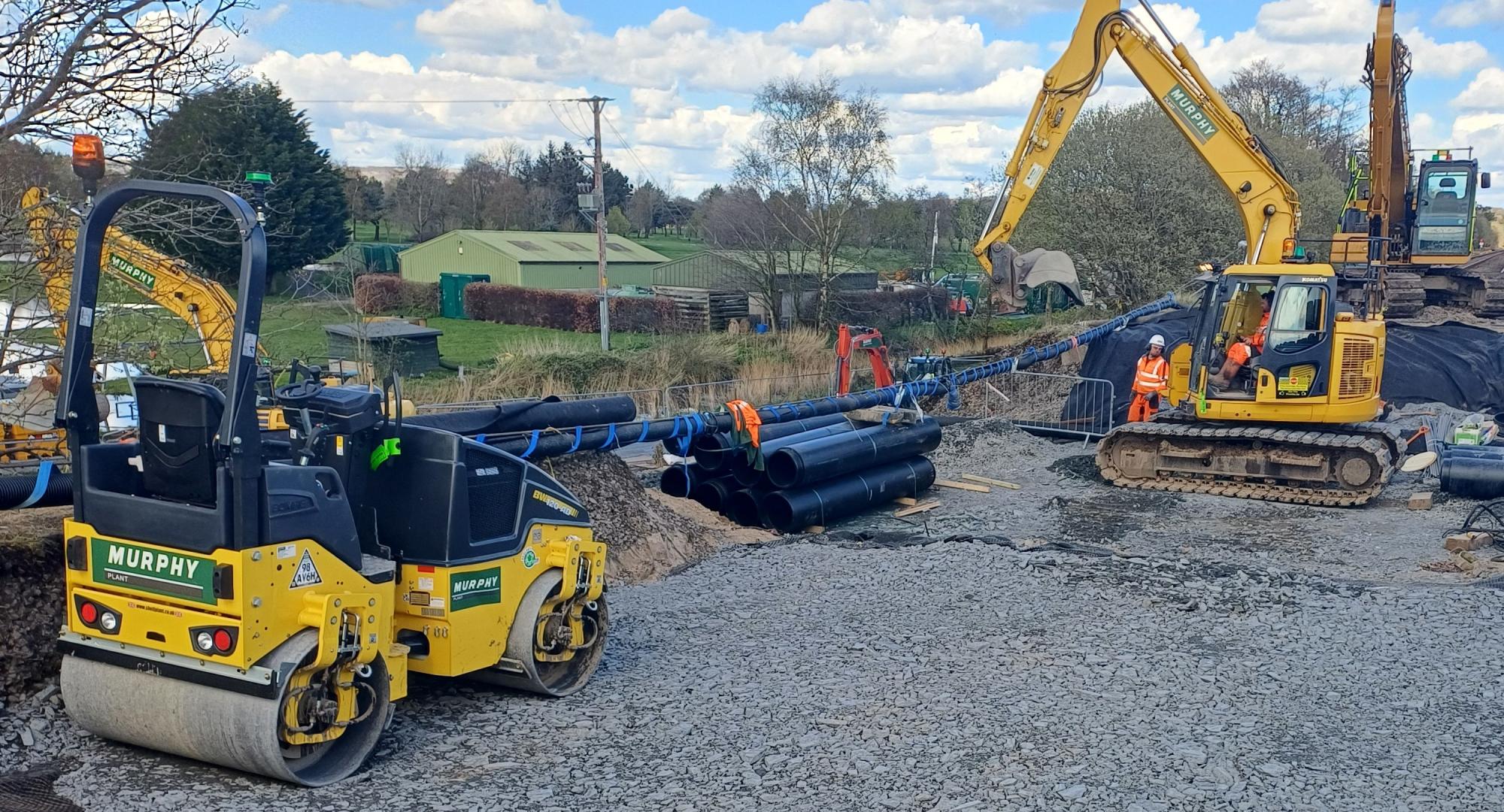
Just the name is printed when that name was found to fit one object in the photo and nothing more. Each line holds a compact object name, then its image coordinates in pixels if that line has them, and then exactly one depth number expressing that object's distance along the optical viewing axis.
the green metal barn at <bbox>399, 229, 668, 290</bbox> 48.22
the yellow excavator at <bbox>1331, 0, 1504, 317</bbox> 25.06
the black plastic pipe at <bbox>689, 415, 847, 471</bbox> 13.59
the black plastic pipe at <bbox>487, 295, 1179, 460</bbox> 10.45
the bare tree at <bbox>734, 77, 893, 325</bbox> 37.78
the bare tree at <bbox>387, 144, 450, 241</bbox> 68.56
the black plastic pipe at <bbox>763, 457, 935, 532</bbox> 13.66
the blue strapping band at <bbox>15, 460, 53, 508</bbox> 7.38
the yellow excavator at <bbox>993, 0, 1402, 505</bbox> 15.34
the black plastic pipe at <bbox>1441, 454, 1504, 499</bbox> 13.90
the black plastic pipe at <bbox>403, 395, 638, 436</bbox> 9.08
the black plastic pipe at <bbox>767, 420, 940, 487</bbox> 13.71
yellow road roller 5.34
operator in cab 15.92
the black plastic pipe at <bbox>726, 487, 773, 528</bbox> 13.75
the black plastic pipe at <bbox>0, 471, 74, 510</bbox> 7.35
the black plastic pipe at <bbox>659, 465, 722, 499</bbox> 13.82
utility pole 32.22
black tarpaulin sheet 20.69
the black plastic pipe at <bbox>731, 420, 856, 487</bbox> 13.84
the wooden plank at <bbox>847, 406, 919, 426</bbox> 15.62
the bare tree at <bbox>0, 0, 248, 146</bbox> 7.11
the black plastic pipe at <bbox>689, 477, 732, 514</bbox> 13.79
